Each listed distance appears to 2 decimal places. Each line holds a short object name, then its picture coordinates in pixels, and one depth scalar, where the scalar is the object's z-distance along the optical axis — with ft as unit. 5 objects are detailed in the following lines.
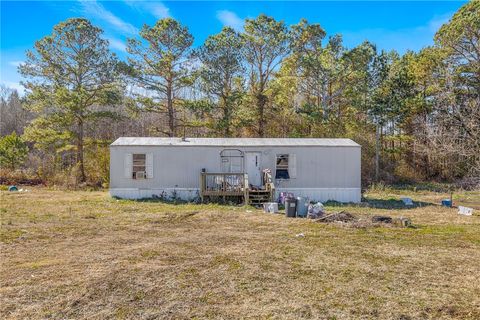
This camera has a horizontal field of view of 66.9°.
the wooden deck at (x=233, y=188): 44.55
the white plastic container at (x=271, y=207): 38.88
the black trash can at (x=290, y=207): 35.99
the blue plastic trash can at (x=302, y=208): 36.58
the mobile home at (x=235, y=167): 47.24
